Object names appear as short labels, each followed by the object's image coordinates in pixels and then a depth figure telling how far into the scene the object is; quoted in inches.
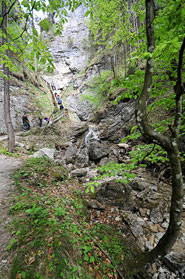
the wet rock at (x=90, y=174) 245.7
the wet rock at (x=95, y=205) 159.4
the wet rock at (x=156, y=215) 139.0
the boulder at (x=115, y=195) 160.7
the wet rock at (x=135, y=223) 128.5
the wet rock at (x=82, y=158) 305.4
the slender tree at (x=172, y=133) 58.7
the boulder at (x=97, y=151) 306.4
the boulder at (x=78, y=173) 245.1
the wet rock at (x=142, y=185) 178.9
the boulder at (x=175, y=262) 92.8
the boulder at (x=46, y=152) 289.9
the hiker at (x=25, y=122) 442.6
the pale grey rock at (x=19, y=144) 330.9
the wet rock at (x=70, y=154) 309.9
